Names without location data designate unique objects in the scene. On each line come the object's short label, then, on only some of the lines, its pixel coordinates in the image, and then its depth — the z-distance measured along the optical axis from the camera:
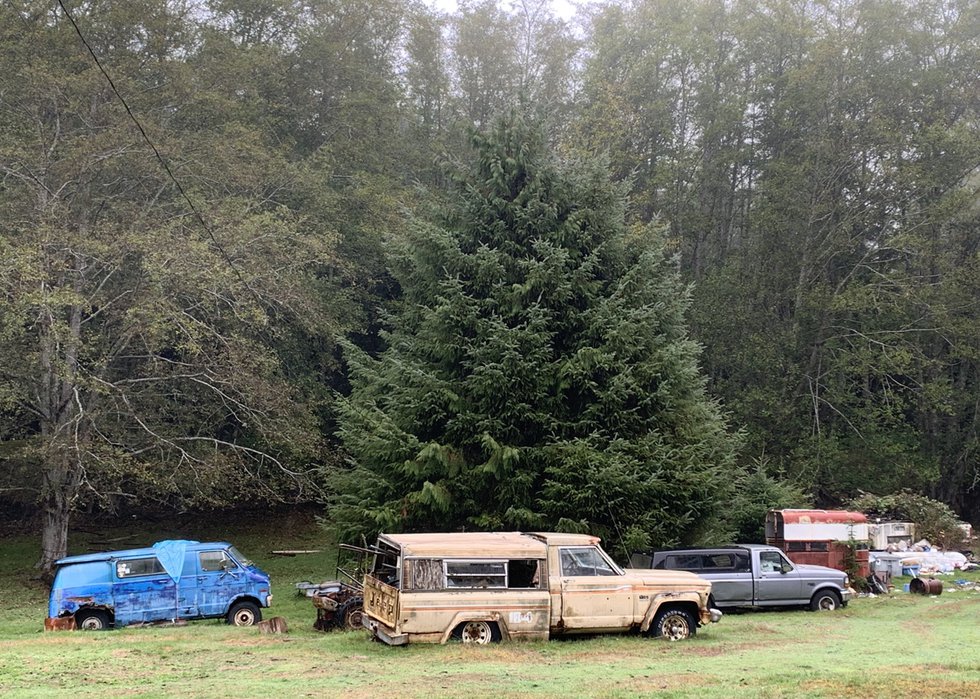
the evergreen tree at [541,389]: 18.44
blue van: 15.80
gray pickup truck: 16.78
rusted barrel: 20.53
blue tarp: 16.41
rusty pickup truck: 12.29
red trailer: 21.52
